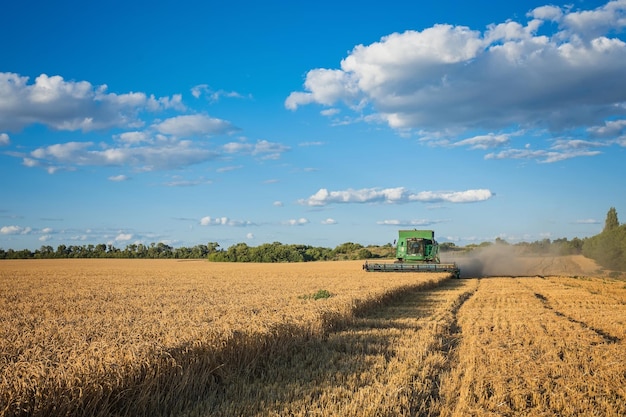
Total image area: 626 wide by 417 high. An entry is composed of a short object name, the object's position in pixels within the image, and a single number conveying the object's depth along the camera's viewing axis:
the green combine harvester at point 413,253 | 32.75
